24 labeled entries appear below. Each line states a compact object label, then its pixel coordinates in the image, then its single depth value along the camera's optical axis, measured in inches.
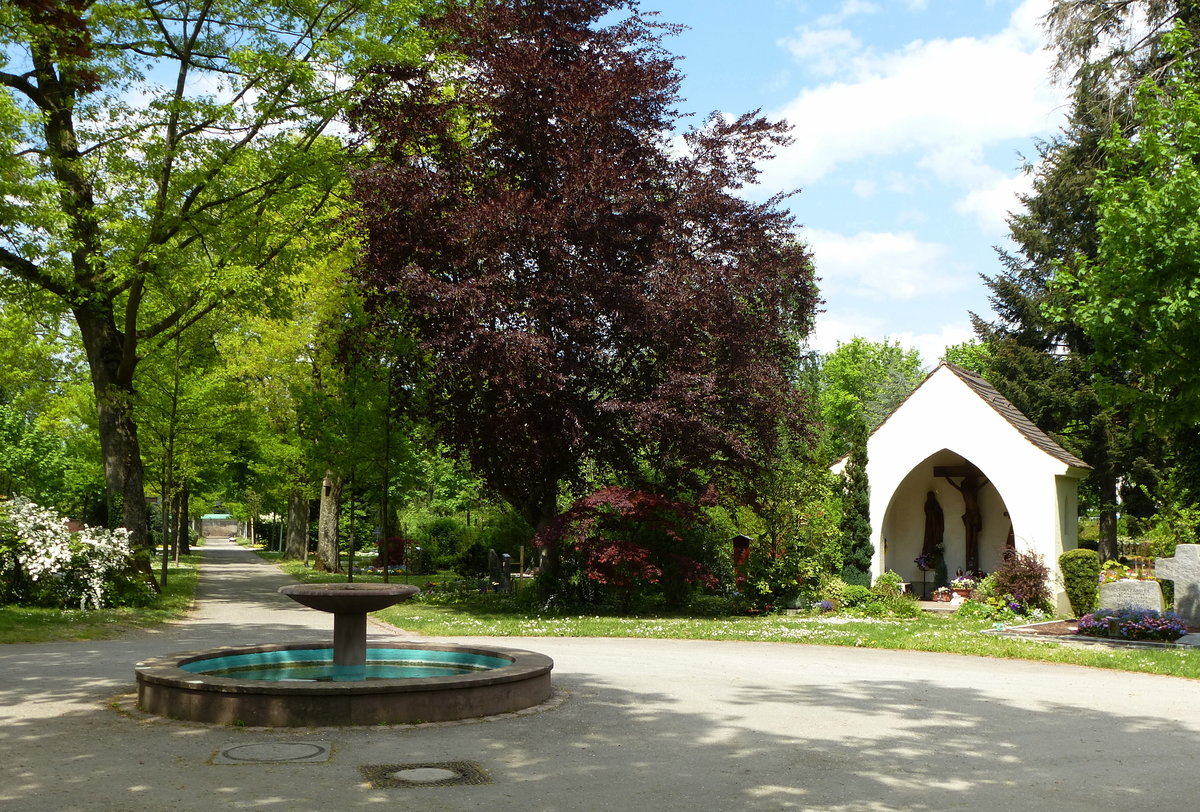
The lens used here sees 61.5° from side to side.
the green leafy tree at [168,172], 780.0
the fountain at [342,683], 332.8
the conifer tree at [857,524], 983.6
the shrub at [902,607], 858.1
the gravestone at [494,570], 1117.7
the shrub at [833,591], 920.3
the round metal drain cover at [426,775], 262.4
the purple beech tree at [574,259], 772.6
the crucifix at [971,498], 1051.9
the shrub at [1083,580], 828.0
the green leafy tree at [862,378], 2492.6
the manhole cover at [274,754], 283.3
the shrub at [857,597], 919.0
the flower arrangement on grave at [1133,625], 652.7
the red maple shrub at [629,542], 798.5
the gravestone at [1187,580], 765.3
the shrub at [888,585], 930.1
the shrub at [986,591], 890.1
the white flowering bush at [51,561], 717.3
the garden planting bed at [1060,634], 647.8
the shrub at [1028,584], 864.9
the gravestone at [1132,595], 726.5
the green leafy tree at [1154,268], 608.4
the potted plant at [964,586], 990.4
